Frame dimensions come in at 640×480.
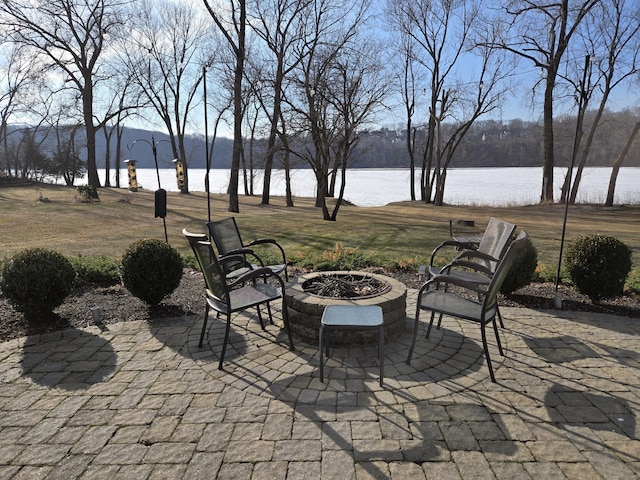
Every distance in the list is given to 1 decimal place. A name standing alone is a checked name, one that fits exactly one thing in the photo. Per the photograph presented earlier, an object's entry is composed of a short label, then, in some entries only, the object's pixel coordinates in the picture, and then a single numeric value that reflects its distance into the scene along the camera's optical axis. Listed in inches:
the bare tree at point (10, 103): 1029.5
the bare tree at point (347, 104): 582.6
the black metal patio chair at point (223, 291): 129.6
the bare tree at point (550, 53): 760.3
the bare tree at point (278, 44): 717.9
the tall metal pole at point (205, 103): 248.9
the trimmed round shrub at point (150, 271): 174.9
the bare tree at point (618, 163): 808.3
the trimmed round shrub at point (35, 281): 159.6
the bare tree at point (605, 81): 785.6
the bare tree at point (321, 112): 580.1
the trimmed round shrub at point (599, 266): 177.2
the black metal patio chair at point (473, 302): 119.0
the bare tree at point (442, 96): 940.0
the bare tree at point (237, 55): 629.9
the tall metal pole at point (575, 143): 183.7
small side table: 113.0
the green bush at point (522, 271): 188.7
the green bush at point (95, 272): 229.8
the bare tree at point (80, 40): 743.7
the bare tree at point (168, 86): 1198.3
